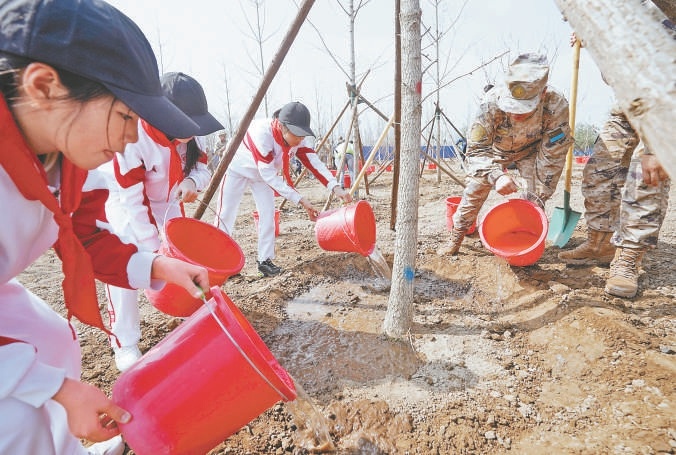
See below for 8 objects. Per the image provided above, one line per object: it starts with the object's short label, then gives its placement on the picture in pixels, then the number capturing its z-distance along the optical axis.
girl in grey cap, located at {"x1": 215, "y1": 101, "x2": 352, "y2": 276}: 3.39
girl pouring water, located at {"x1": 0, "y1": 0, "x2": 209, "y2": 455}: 0.81
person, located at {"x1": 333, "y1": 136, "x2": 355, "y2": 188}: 6.15
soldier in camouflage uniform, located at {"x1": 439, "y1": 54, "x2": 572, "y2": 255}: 2.97
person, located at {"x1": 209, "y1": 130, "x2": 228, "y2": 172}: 11.48
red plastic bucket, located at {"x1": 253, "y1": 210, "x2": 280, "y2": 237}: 4.50
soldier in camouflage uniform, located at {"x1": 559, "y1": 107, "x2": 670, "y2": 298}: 2.68
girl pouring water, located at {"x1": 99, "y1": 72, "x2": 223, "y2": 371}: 2.18
